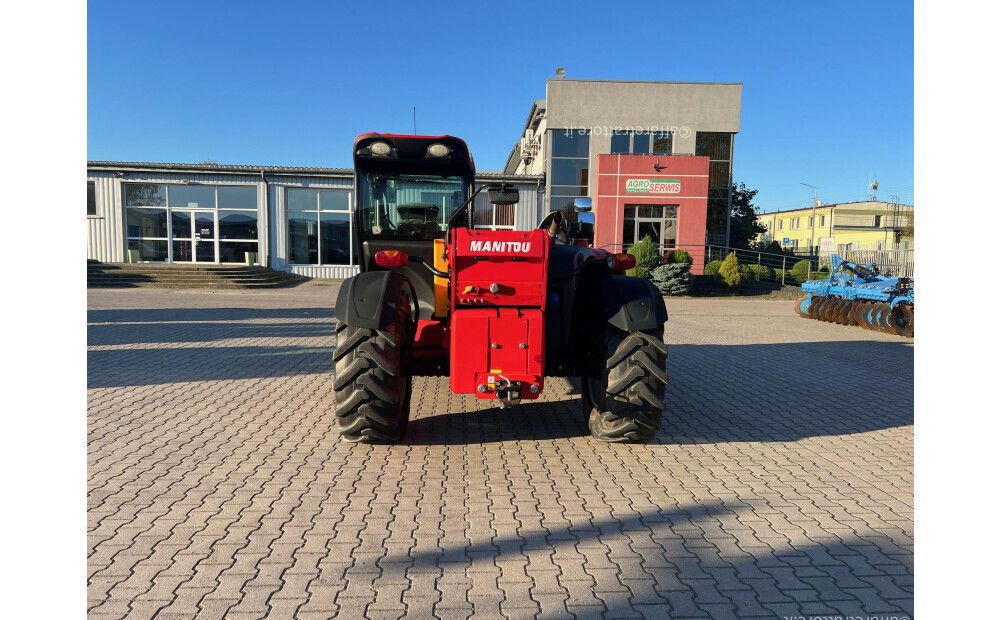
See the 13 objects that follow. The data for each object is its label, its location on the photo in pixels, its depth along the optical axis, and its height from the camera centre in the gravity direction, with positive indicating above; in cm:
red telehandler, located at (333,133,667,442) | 451 -33
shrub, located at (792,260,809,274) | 2527 +95
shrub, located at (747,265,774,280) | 2519 +73
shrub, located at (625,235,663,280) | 2244 +118
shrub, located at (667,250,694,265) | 2348 +125
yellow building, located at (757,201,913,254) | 5666 +659
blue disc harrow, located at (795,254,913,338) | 1236 -21
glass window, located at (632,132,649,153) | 3032 +724
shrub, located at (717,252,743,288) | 2341 +59
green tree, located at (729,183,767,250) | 3672 +471
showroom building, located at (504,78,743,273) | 2677 +697
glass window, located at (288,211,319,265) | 2603 +211
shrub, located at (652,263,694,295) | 2217 +41
